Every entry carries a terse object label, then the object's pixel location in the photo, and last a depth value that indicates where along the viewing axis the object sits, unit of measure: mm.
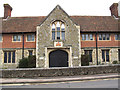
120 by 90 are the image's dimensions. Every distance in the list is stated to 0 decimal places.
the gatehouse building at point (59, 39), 18859
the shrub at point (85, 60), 18750
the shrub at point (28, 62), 18406
